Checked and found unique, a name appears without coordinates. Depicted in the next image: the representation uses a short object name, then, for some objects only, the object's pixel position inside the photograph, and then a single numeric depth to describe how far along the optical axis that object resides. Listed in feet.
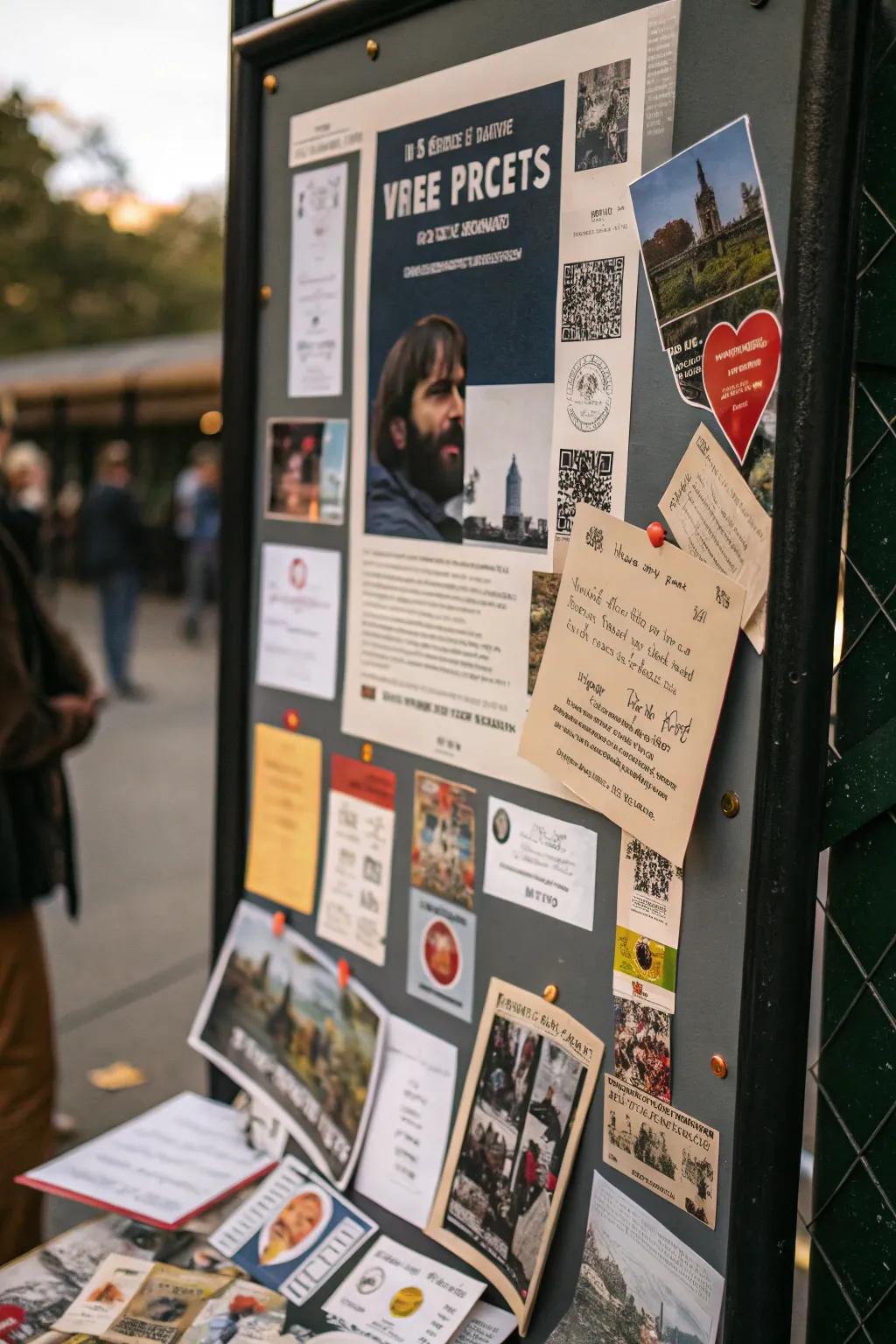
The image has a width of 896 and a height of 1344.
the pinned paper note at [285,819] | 6.00
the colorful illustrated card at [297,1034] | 5.69
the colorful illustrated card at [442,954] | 5.18
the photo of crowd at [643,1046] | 4.31
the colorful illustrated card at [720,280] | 3.76
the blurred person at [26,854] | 8.21
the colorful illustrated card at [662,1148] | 4.18
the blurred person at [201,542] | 43.45
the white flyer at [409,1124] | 5.31
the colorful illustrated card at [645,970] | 4.29
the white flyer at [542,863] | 4.61
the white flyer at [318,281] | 5.53
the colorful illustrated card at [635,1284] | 4.17
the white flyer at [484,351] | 4.30
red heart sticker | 3.75
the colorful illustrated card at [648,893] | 4.24
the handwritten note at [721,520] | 3.81
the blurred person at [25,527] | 10.36
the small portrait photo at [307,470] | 5.66
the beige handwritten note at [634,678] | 4.00
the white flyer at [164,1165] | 5.70
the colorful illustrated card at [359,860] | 5.58
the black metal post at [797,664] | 3.45
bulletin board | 3.90
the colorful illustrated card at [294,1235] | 5.25
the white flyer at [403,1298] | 4.87
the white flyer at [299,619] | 5.77
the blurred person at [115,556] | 32.86
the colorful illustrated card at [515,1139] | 4.71
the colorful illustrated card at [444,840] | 5.14
